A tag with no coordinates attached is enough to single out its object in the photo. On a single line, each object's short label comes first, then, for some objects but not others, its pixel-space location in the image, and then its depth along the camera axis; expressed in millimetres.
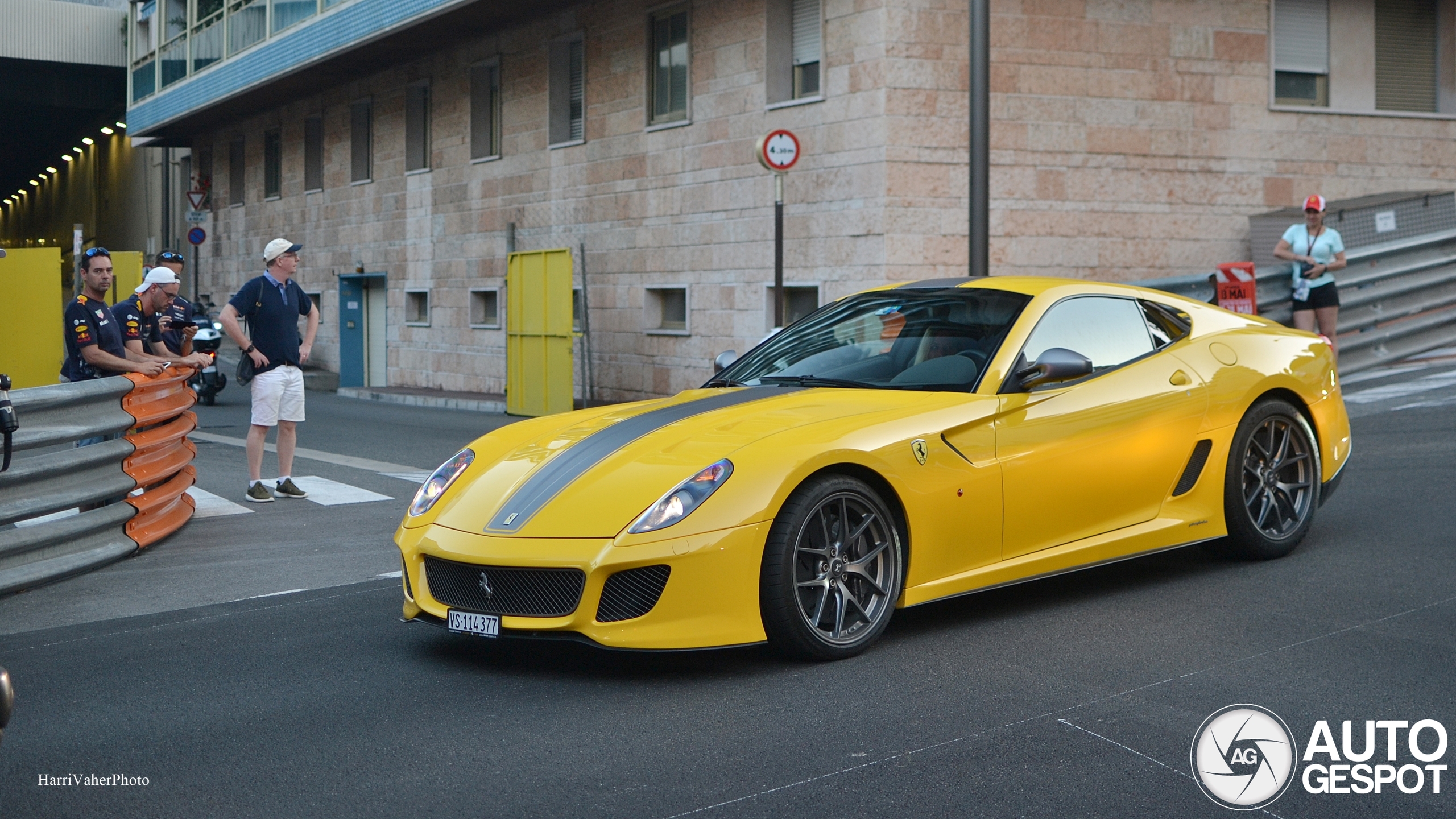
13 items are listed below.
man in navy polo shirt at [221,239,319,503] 9961
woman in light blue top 14508
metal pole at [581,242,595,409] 20422
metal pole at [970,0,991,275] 12227
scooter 20438
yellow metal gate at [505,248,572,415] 19359
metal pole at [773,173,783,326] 14195
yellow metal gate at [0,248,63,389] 11008
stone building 15812
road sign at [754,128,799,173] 14523
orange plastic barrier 8070
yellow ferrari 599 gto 4785
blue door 27891
